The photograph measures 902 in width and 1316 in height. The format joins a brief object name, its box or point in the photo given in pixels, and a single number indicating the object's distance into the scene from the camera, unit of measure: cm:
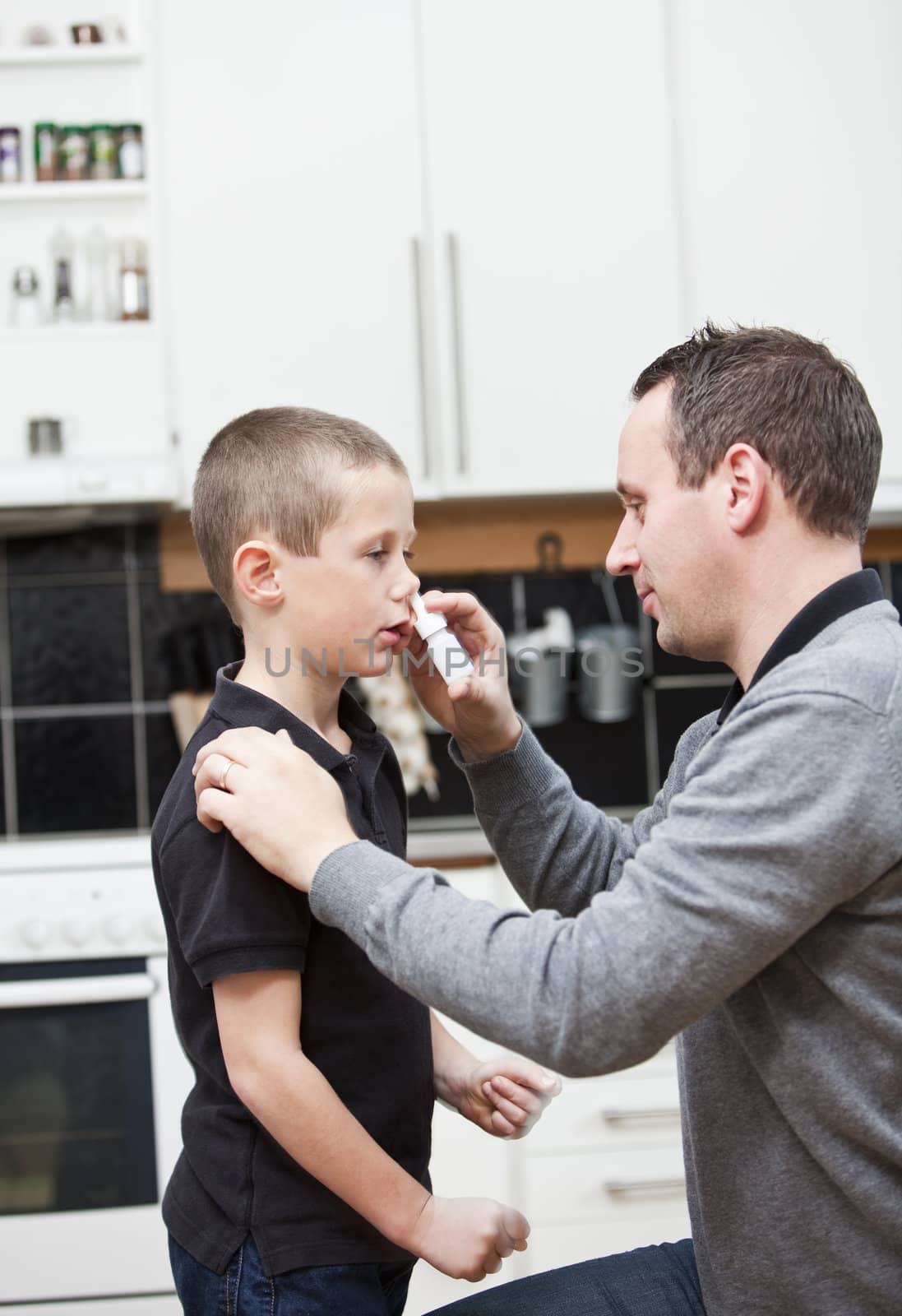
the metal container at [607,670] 258
